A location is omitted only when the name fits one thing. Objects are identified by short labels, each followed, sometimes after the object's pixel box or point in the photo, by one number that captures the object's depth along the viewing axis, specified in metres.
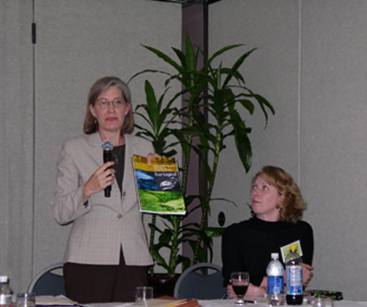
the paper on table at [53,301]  4.39
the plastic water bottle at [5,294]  3.75
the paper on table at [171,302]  4.29
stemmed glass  4.70
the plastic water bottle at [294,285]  4.68
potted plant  7.84
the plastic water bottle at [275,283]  4.73
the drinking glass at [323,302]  4.56
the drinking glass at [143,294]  4.34
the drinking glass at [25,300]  3.94
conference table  4.58
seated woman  5.86
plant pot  7.71
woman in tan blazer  5.26
